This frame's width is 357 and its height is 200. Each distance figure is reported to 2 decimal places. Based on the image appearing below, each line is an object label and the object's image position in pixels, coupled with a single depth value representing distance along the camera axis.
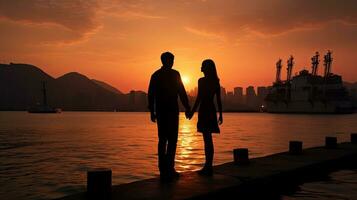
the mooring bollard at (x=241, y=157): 12.66
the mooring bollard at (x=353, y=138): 21.97
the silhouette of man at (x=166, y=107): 9.43
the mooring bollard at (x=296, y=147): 16.06
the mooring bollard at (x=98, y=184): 7.76
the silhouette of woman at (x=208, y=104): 10.32
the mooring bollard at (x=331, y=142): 18.75
